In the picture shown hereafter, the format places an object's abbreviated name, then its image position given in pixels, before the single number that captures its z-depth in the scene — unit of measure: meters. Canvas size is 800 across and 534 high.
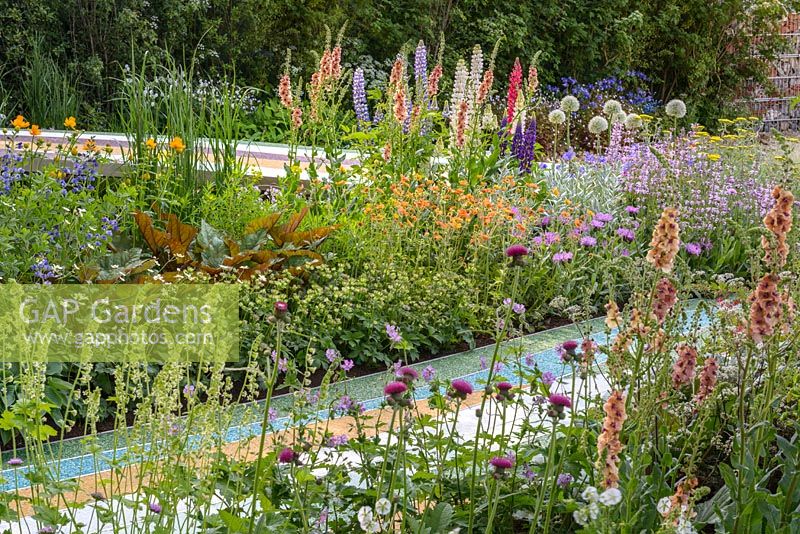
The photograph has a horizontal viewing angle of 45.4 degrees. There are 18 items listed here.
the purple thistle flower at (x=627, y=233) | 6.02
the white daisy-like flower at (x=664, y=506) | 1.47
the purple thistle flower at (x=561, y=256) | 5.53
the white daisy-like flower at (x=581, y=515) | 1.38
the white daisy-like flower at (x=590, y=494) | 1.35
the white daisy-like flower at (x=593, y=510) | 1.35
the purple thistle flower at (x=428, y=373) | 2.57
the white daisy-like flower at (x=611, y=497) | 1.34
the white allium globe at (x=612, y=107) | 7.45
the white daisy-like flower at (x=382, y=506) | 1.43
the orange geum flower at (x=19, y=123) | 4.98
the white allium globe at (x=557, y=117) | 7.23
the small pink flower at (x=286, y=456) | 1.96
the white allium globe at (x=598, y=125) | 7.74
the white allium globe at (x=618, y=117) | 7.47
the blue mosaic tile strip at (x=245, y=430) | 3.41
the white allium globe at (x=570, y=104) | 7.67
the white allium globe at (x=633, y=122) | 7.53
